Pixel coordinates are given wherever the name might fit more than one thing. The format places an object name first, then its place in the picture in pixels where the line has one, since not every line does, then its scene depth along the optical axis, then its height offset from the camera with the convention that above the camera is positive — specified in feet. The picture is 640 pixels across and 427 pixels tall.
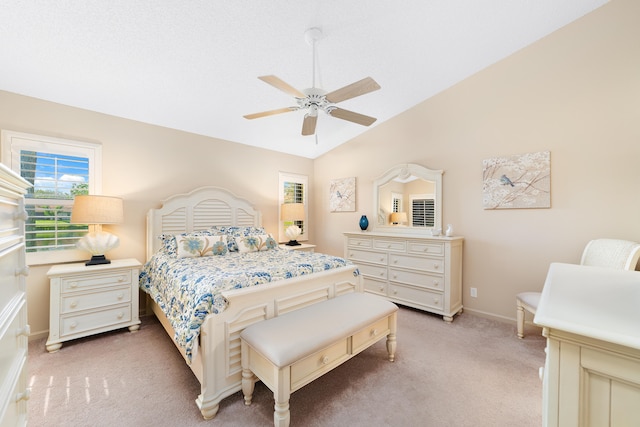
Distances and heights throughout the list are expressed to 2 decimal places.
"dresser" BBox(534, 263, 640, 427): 2.00 -1.18
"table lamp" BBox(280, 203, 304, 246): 14.48 -0.07
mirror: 11.84 +0.69
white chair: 6.82 -1.20
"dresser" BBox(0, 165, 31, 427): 2.97 -1.20
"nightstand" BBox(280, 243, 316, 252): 14.08 -1.88
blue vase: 13.96 -0.44
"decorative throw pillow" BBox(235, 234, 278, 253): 11.25 -1.31
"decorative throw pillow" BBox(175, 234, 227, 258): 9.78 -1.23
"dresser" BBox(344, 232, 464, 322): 10.32 -2.41
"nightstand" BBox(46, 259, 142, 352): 7.98 -2.83
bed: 5.63 -2.38
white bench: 5.04 -2.77
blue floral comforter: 5.82 -1.72
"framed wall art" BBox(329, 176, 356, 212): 15.05 +1.14
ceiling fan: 6.66 +3.20
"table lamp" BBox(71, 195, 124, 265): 8.64 -0.19
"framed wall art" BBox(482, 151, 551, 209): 9.18 +1.22
